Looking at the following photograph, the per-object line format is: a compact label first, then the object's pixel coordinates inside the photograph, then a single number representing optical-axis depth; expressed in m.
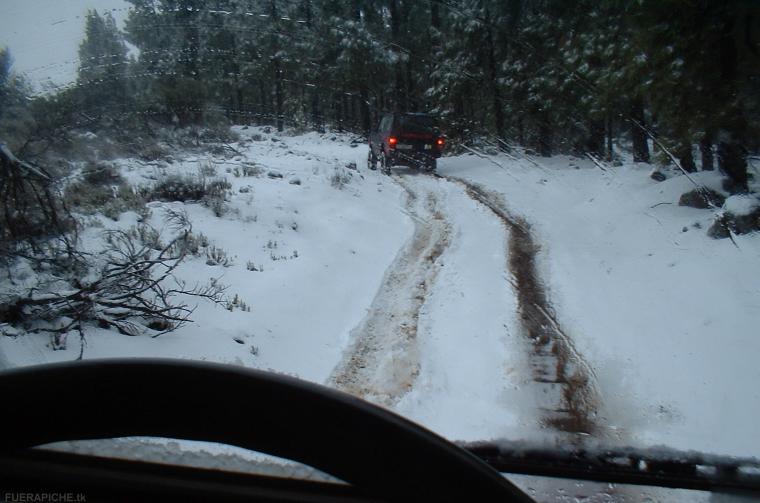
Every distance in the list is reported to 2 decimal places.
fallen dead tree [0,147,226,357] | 4.12
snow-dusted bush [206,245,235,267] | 7.01
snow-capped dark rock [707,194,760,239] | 6.12
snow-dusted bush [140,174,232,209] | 9.34
